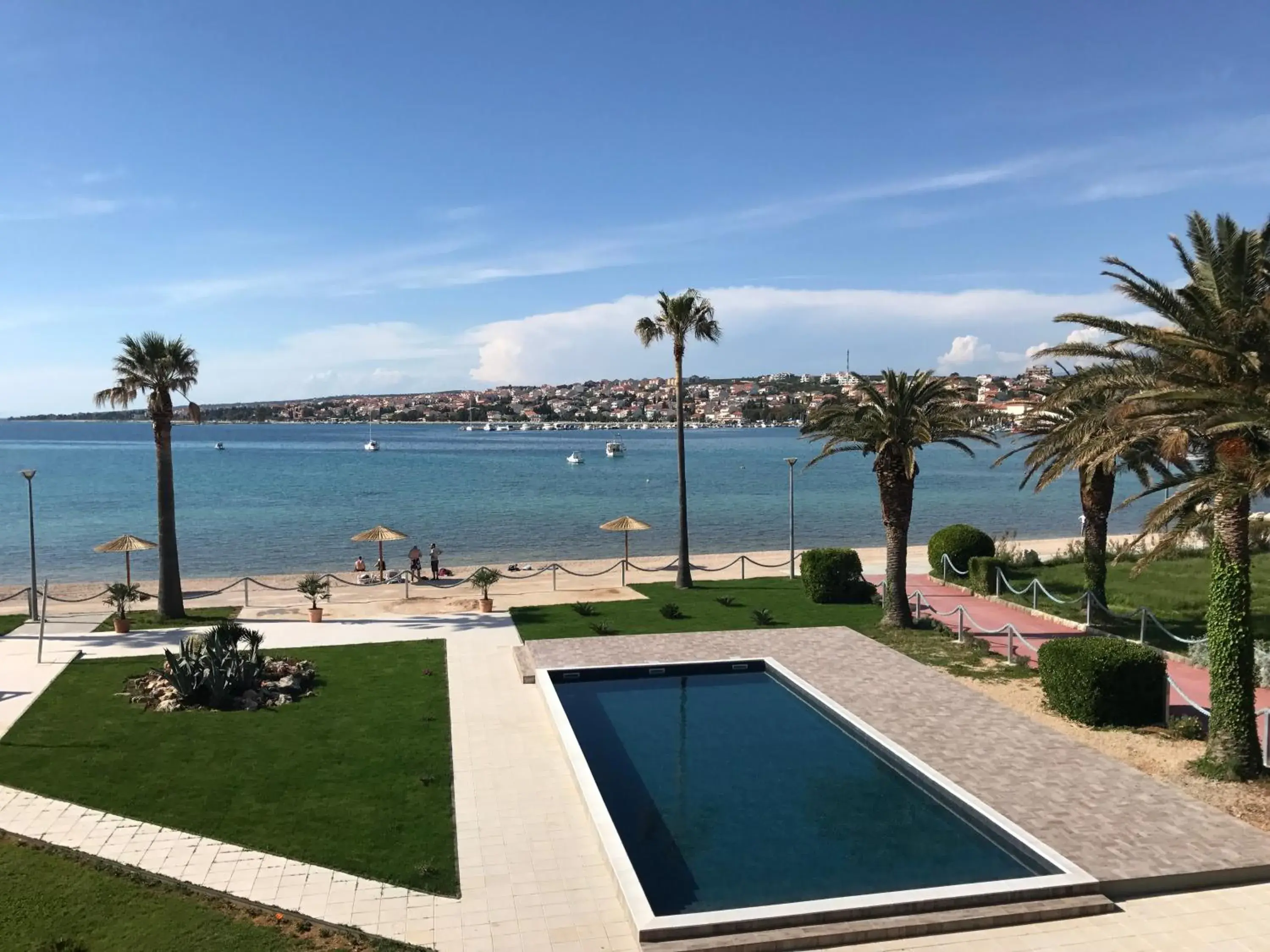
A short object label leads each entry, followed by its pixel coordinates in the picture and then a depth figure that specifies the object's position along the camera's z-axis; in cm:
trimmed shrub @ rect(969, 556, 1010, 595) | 2488
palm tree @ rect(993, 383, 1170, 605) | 1808
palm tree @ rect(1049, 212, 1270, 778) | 1148
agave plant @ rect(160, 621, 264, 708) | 1535
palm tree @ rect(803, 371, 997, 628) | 2069
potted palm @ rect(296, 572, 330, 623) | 2259
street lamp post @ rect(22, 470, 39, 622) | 2275
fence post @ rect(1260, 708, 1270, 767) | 1209
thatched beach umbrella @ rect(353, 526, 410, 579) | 2781
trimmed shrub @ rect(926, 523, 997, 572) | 2756
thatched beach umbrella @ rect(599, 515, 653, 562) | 2920
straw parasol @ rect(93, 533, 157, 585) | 2500
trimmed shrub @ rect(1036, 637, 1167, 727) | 1404
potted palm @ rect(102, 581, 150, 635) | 2117
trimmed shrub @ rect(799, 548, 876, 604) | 2459
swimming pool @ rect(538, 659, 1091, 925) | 917
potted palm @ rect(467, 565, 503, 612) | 2388
